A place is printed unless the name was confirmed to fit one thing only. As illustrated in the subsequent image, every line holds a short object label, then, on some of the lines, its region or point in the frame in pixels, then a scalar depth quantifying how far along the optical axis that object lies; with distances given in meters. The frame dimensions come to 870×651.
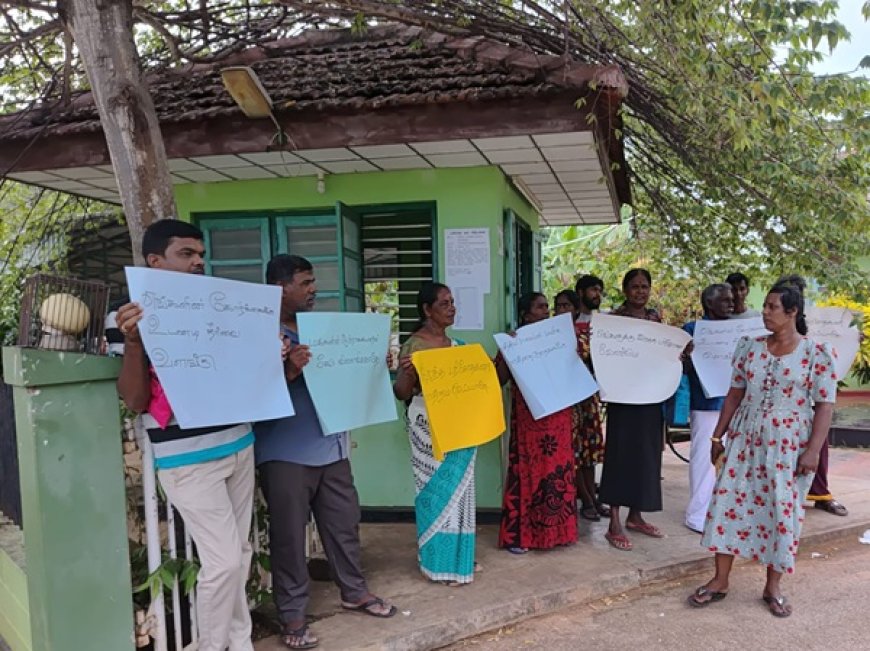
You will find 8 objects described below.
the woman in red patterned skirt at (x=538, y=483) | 3.94
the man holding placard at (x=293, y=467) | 2.92
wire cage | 2.26
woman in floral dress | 3.22
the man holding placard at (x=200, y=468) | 2.36
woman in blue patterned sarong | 3.51
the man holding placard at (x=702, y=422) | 4.30
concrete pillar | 2.21
